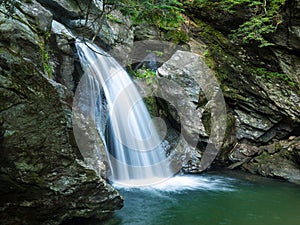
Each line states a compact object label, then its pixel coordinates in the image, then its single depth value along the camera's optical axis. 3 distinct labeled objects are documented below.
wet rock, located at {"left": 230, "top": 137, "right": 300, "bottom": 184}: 7.54
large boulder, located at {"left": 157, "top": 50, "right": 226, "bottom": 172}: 8.09
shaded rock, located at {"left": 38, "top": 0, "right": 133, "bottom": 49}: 7.46
